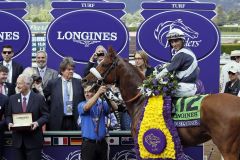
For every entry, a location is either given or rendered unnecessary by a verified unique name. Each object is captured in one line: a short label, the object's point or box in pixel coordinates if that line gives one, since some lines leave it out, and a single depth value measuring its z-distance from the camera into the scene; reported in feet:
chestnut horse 37.22
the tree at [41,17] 282.40
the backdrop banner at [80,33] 56.28
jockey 40.37
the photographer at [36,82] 46.63
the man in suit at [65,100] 45.99
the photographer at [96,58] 50.12
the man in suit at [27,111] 41.29
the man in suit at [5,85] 44.61
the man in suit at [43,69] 51.33
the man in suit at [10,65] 51.24
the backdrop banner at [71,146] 43.88
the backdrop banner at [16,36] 56.36
